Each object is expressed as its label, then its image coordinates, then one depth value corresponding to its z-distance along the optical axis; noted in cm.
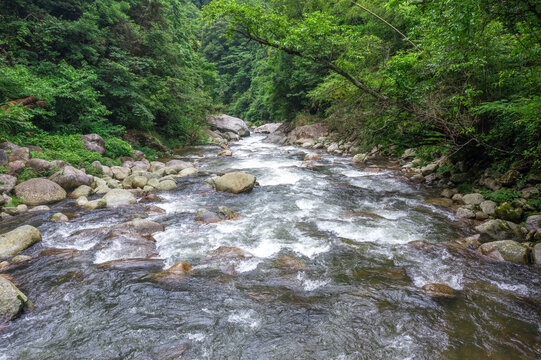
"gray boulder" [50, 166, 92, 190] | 888
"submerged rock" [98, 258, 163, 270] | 487
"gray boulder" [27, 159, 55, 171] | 891
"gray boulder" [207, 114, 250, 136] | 2947
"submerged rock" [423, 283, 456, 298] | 414
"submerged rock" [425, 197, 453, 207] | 800
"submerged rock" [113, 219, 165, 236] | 621
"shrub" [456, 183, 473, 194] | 841
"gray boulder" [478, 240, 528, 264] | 490
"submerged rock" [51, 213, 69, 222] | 687
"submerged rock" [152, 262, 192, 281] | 460
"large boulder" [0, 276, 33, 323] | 351
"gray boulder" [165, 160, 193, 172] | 1282
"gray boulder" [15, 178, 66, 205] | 787
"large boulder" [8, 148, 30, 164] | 880
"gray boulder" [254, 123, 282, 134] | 3640
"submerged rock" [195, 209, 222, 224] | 705
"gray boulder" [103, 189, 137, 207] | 810
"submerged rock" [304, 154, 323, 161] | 1583
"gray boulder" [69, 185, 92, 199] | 866
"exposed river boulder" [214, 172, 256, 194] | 965
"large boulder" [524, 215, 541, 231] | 565
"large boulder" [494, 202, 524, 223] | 628
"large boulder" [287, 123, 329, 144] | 2375
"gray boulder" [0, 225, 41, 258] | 516
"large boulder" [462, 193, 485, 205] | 747
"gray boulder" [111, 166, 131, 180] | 1103
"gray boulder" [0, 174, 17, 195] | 764
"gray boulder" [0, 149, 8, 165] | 850
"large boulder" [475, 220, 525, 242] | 574
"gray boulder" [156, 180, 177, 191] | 999
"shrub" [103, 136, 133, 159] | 1279
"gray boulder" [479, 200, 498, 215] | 682
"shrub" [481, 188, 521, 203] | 692
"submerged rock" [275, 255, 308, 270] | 496
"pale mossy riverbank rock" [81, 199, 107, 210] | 777
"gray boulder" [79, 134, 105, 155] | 1181
